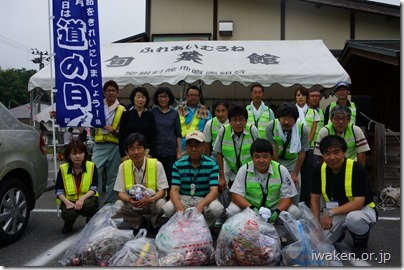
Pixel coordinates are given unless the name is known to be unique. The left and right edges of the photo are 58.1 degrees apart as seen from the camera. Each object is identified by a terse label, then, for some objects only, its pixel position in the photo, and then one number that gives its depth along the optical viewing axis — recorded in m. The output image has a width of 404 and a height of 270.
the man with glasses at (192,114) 4.80
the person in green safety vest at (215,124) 4.36
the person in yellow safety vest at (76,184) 4.01
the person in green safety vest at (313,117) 5.02
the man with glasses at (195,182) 3.57
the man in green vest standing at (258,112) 4.68
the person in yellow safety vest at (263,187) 3.37
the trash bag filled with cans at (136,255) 2.81
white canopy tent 7.04
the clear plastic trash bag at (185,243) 2.86
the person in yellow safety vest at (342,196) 3.25
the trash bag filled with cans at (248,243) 2.79
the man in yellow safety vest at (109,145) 4.69
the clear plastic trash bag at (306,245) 2.80
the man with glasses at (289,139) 3.95
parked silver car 3.60
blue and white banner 4.70
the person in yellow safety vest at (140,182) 3.69
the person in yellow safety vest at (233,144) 3.92
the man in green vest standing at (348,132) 4.00
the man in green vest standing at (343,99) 4.90
